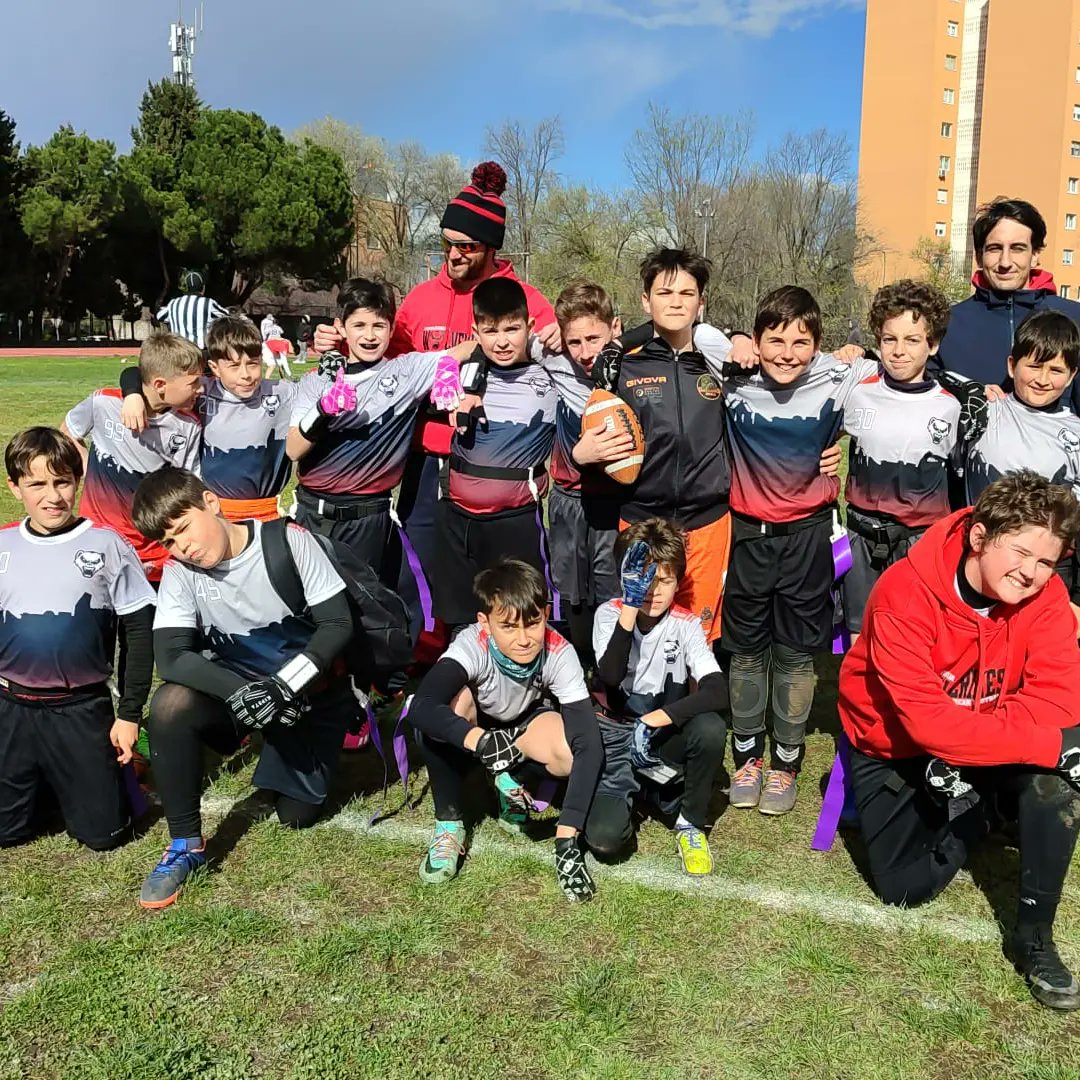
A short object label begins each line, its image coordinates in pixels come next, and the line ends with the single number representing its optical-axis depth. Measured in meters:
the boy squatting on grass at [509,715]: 3.40
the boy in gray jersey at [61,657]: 3.55
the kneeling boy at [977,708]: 2.85
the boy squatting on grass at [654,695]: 3.54
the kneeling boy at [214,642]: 3.29
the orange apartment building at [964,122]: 56.31
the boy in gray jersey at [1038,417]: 3.67
